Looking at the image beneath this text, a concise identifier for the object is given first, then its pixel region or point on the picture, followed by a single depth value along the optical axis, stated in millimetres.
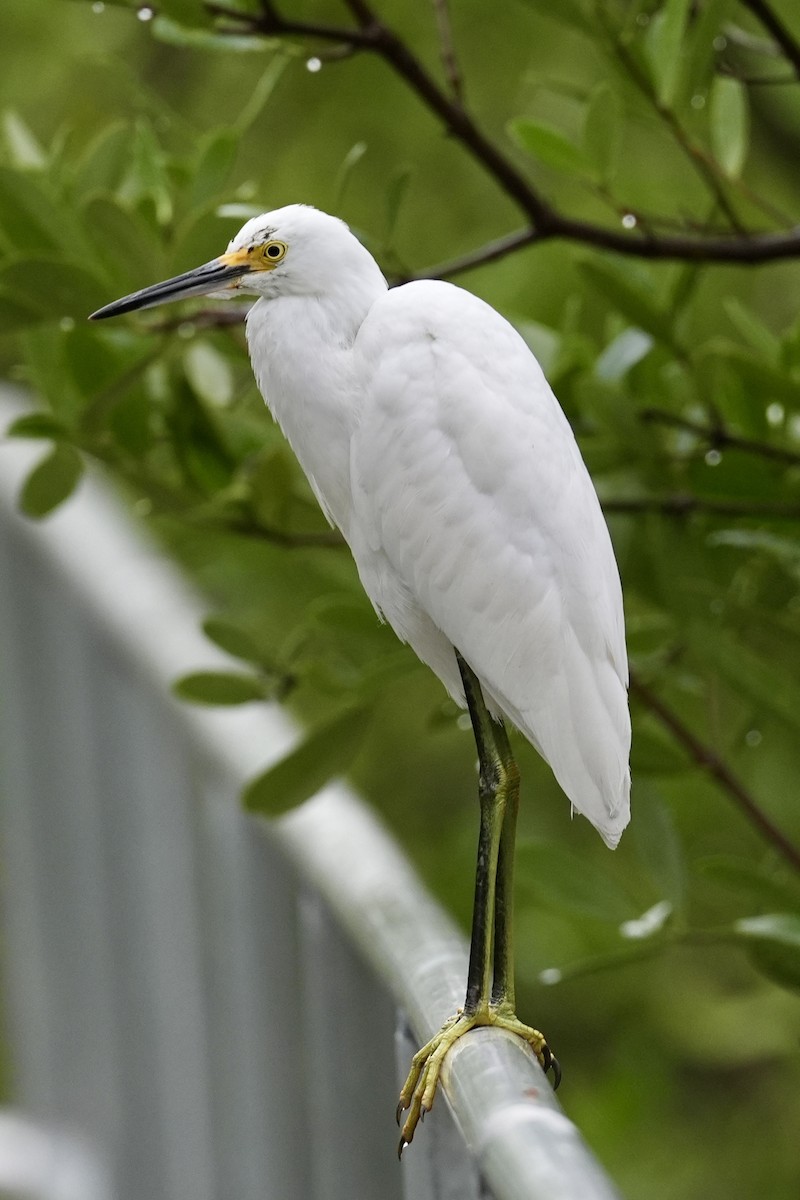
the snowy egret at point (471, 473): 9317
